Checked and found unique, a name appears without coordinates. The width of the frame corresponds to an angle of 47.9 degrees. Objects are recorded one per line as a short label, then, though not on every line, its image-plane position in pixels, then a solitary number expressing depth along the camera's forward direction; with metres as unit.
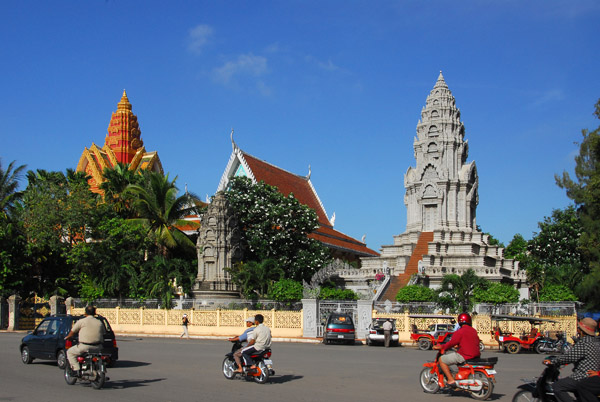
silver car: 23.70
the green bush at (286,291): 28.33
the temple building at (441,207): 42.78
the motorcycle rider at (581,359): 7.16
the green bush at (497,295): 26.97
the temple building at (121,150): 60.81
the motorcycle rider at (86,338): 10.57
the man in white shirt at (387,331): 23.28
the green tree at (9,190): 40.19
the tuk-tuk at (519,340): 21.27
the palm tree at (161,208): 36.22
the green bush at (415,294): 29.97
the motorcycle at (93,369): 10.42
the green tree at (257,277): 31.55
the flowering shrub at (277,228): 36.72
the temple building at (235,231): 34.28
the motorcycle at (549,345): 21.09
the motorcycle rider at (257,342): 11.19
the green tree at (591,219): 29.42
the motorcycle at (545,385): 7.70
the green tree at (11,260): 32.94
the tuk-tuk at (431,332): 22.45
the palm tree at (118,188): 39.28
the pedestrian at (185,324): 27.17
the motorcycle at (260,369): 11.34
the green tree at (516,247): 62.47
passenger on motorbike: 11.45
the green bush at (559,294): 28.62
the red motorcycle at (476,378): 9.78
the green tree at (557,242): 46.72
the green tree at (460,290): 28.48
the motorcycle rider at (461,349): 9.84
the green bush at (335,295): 28.64
